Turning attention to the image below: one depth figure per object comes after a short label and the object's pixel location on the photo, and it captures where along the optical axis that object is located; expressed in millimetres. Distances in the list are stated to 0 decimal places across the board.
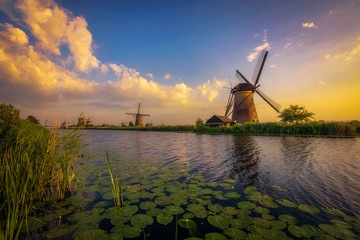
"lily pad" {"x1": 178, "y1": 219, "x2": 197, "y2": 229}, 2868
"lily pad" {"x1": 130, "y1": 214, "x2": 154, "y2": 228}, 2865
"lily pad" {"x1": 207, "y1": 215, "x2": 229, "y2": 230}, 2799
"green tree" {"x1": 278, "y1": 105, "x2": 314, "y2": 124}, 32562
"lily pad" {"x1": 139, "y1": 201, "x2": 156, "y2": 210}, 3509
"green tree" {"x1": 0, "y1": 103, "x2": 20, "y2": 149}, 3662
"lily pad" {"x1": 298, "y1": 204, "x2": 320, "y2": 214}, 3348
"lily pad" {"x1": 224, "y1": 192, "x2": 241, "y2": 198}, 4175
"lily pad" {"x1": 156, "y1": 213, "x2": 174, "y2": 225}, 2963
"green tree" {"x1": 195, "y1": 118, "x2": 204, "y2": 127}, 48094
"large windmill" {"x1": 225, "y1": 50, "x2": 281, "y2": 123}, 38125
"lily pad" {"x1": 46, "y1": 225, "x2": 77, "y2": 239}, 2586
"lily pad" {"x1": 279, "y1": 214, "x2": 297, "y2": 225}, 2909
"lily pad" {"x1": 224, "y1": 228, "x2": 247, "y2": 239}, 2508
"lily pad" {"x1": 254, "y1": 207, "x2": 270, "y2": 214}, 3268
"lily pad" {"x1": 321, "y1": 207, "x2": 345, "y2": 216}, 3270
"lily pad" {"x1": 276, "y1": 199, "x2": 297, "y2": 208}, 3652
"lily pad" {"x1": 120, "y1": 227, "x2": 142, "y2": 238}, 2572
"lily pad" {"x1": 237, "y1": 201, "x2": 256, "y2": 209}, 3500
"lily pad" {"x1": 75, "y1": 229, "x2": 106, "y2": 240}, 2531
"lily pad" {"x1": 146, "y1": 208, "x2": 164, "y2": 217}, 3242
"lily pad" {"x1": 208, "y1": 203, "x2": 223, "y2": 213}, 3374
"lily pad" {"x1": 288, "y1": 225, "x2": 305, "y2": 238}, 2574
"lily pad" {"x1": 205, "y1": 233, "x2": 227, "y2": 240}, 2479
